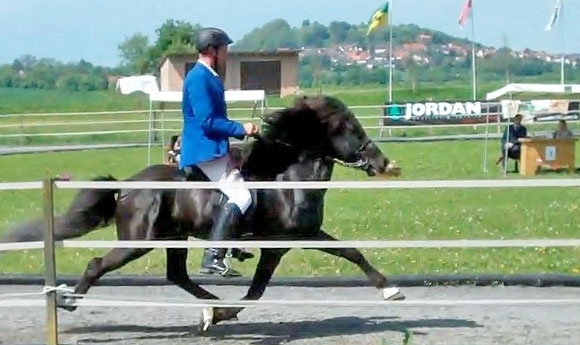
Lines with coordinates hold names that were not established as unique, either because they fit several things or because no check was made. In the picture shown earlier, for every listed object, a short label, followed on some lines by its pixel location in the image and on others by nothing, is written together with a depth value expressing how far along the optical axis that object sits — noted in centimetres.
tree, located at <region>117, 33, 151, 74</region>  9644
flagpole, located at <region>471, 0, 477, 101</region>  4848
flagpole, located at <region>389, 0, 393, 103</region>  4658
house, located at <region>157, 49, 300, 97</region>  6531
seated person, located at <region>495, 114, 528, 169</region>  2547
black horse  808
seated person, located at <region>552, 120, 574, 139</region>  2558
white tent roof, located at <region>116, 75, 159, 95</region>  4062
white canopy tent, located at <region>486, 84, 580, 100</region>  2675
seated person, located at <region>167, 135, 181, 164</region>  1631
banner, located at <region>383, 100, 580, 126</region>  3847
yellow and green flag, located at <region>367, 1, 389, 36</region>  4812
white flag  5784
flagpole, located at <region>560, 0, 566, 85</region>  5116
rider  785
